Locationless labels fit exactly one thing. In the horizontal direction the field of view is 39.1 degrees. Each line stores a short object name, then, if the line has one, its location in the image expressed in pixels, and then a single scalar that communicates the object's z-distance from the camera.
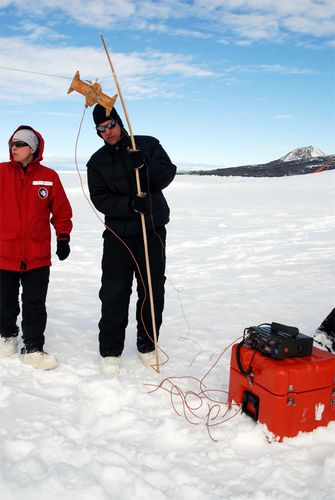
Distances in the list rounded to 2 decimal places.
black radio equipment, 2.71
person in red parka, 3.50
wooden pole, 3.32
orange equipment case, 2.61
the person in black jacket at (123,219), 3.48
